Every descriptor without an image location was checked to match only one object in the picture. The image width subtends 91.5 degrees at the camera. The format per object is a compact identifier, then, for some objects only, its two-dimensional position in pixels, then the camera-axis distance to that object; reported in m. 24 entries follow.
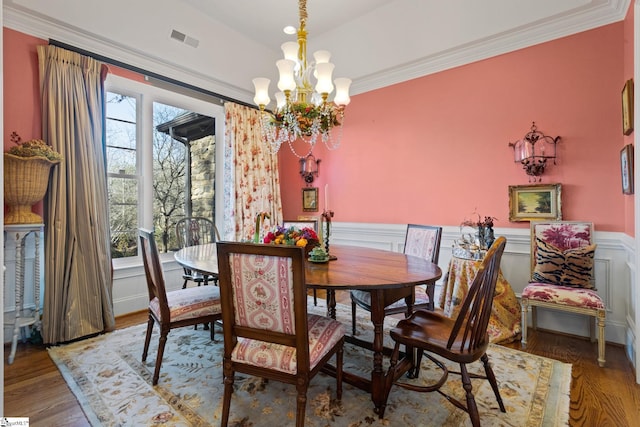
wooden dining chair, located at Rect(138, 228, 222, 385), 2.00
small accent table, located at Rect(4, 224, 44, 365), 2.33
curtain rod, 2.80
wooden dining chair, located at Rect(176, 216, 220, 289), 3.26
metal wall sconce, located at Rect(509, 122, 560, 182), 2.89
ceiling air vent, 3.36
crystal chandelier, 2.46
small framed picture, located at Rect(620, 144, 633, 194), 2.28
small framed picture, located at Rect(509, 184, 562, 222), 2.86
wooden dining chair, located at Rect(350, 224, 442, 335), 2.09
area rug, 1.69
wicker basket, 2.34
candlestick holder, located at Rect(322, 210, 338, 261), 2.17
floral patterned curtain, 4.16
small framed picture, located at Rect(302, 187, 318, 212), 4.70
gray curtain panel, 2.58
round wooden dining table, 1.60
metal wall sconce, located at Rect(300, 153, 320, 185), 4.64
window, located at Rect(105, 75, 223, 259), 3.27
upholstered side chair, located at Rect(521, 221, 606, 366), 2.35
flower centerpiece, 2.02
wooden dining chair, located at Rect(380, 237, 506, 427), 1.49
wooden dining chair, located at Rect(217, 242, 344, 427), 1.40
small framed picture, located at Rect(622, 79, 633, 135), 2.26
